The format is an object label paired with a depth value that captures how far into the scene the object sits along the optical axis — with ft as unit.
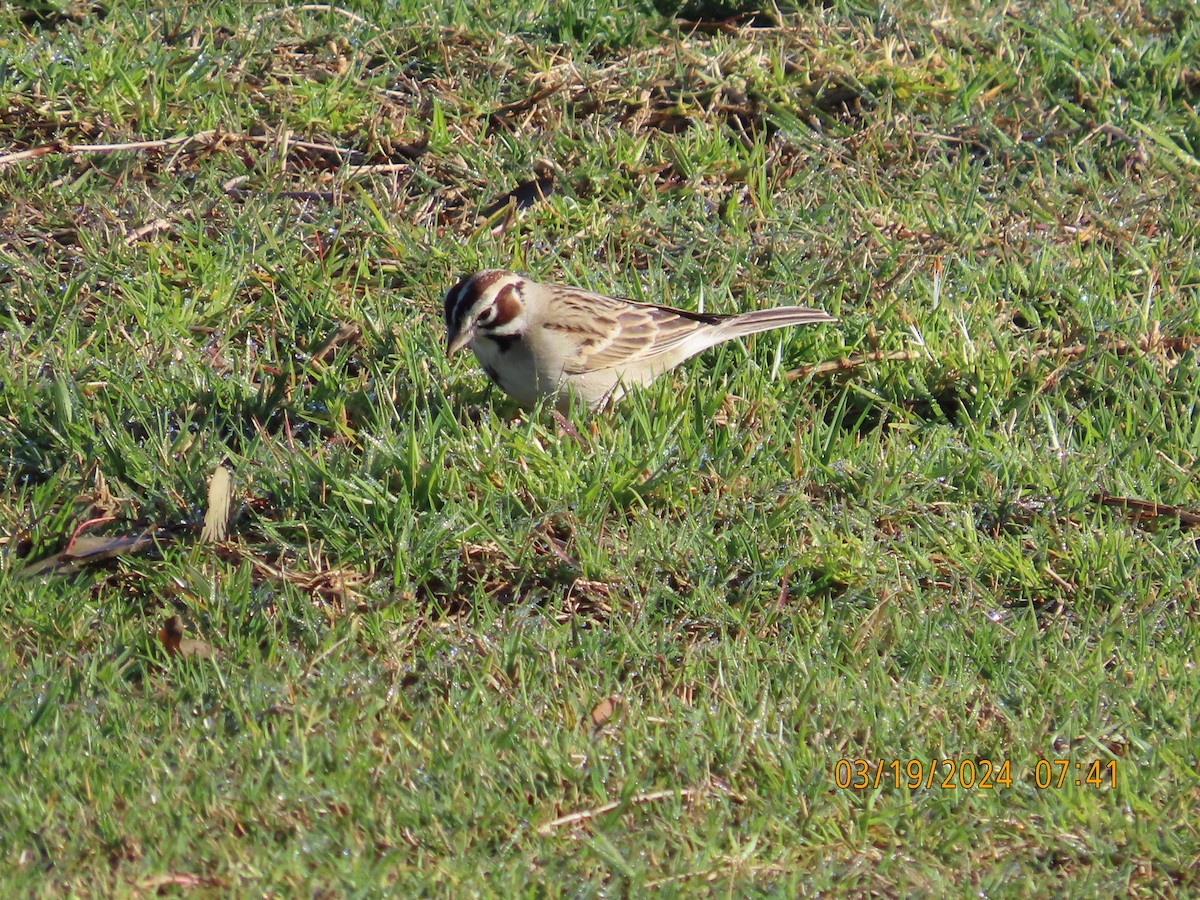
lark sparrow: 39.88
